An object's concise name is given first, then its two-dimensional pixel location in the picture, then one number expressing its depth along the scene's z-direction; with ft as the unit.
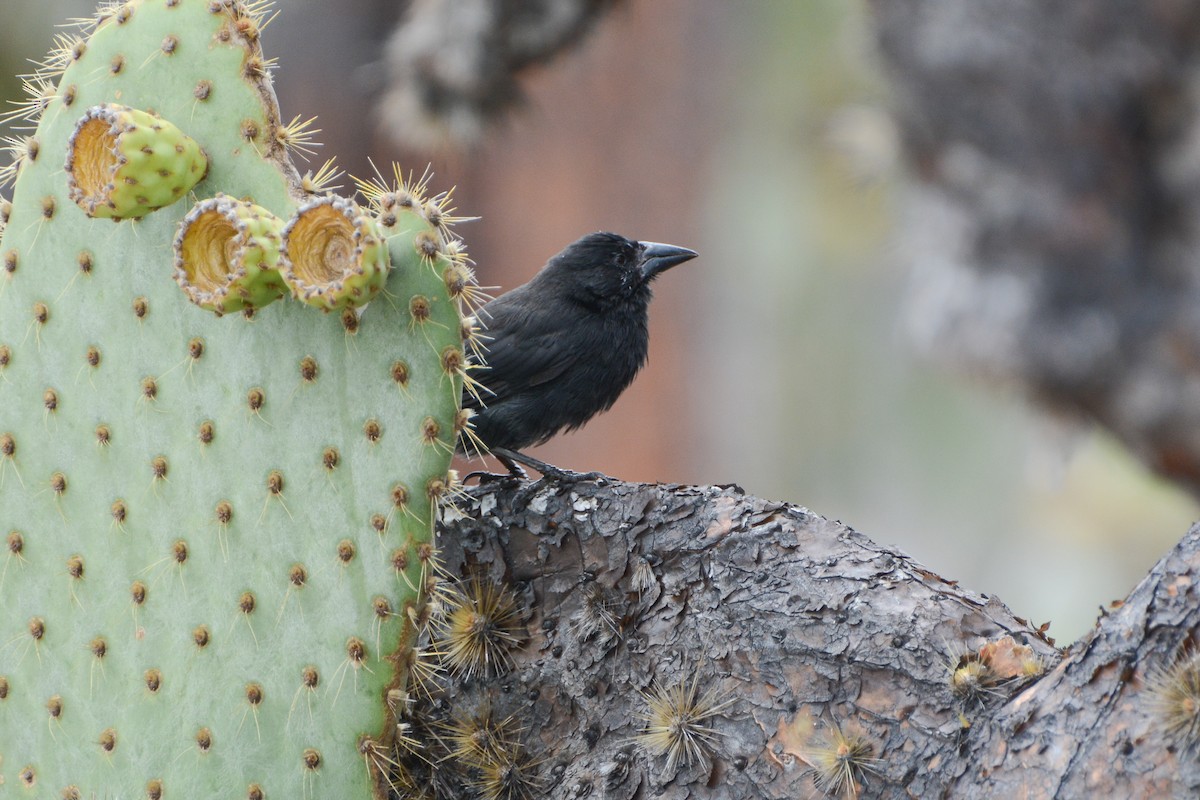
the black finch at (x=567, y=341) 13.48
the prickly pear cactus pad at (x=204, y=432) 13.17
